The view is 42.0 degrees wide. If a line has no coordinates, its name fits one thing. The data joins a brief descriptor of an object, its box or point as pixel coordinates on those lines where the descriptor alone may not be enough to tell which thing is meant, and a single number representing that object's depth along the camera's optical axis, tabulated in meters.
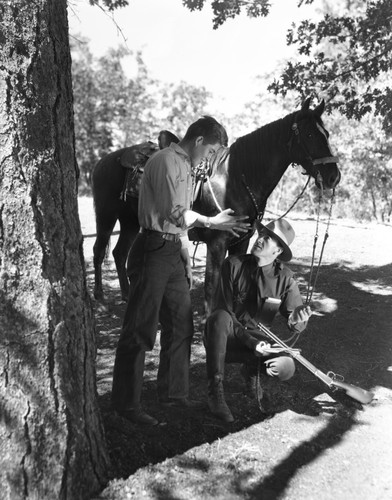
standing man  3.35
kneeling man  3.68
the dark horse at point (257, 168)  4.97
